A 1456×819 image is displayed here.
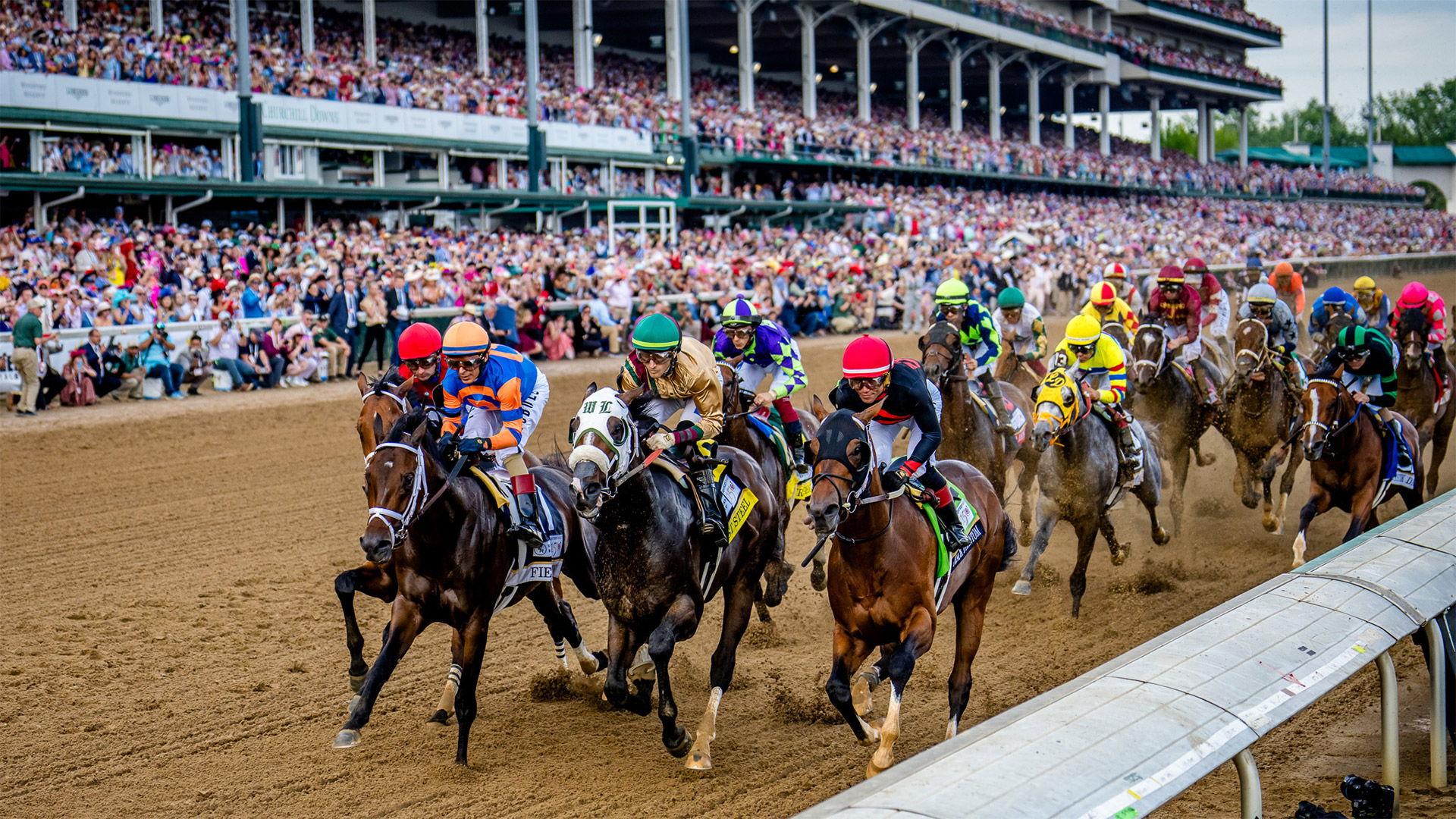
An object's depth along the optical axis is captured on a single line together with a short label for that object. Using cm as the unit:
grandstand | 2300
